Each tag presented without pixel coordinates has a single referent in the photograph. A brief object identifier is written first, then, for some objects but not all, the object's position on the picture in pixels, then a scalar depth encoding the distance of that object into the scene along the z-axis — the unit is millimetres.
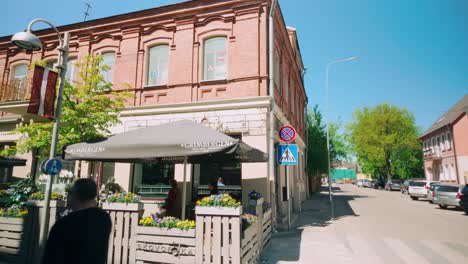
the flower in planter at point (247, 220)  4926
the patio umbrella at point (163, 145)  4973
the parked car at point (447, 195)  16016
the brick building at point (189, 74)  9891
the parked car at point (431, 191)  17903
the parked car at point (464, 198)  13679
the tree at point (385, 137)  43375
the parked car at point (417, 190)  22562
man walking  2133
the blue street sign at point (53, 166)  5397
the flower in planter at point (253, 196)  7236
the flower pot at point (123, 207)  4941
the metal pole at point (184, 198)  5854
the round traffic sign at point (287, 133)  8945
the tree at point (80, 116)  8383
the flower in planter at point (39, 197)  5718
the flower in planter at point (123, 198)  5062
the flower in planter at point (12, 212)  5666
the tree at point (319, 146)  24547
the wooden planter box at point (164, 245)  4480
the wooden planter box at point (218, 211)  4371
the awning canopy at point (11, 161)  10268
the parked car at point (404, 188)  30842
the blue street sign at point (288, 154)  8781
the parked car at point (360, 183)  58062
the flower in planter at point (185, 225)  4561
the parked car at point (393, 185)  37503
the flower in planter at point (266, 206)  7094
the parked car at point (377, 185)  46344
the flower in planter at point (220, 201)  4480
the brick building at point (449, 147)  29797
